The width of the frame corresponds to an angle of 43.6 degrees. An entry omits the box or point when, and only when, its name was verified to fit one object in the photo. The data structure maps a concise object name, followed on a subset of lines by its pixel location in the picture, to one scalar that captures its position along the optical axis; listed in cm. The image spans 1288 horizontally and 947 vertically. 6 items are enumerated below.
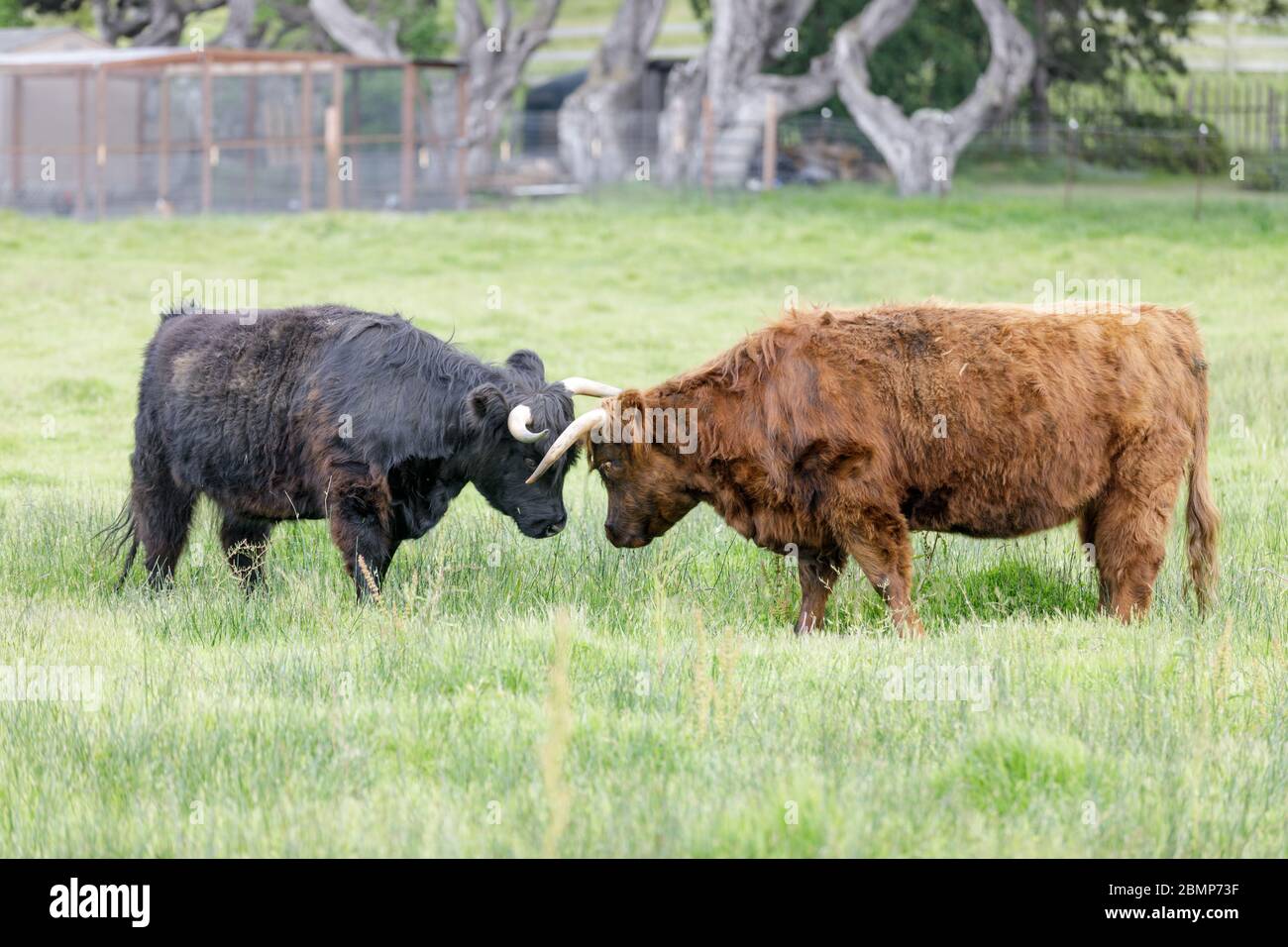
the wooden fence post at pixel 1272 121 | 3059
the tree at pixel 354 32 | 3431
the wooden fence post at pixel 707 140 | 2919
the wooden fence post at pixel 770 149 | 2911
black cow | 761
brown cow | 683
